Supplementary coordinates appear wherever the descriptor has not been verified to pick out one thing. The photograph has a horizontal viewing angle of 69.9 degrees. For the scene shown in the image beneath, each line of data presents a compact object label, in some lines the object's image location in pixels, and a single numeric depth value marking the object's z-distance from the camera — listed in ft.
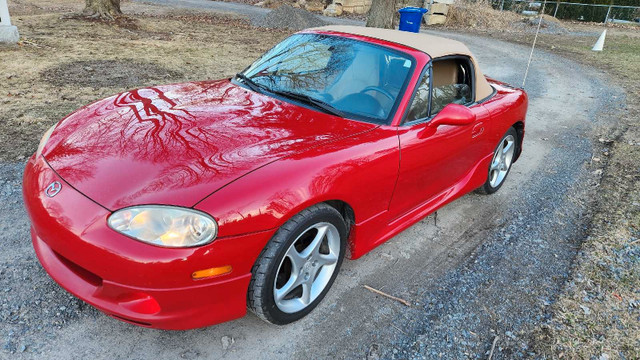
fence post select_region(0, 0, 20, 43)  26.53
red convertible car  6.70
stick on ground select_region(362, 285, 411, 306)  9.49
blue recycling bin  25.77
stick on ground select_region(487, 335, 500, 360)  8.29
